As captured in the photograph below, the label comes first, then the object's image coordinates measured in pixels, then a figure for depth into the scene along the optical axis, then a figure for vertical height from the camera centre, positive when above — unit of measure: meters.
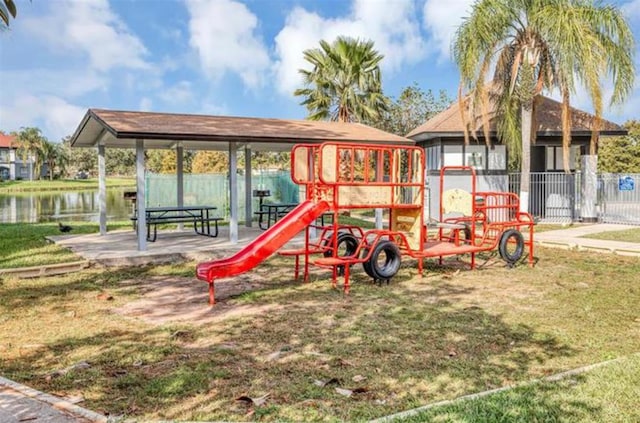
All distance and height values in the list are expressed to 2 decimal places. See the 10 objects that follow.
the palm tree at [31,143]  72.62 +8.36
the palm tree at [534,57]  12.80 +3.86
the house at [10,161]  77.12 +6.18
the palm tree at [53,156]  74.31 +6.95
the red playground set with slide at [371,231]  7.24 -0.32
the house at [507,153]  17.03 +1.69
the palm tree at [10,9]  5.00 +1.91
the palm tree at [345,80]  22.05 +5.24
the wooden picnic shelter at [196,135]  9.93 +1.54
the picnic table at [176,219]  11.69 -0.38
